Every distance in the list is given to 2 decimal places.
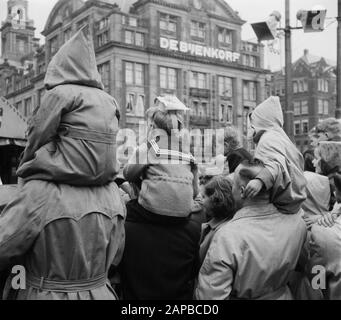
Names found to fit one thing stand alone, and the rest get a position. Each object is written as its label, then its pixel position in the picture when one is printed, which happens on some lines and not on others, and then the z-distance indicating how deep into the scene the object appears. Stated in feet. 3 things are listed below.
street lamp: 36.94
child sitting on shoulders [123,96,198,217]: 10.41
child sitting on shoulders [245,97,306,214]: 9.93
